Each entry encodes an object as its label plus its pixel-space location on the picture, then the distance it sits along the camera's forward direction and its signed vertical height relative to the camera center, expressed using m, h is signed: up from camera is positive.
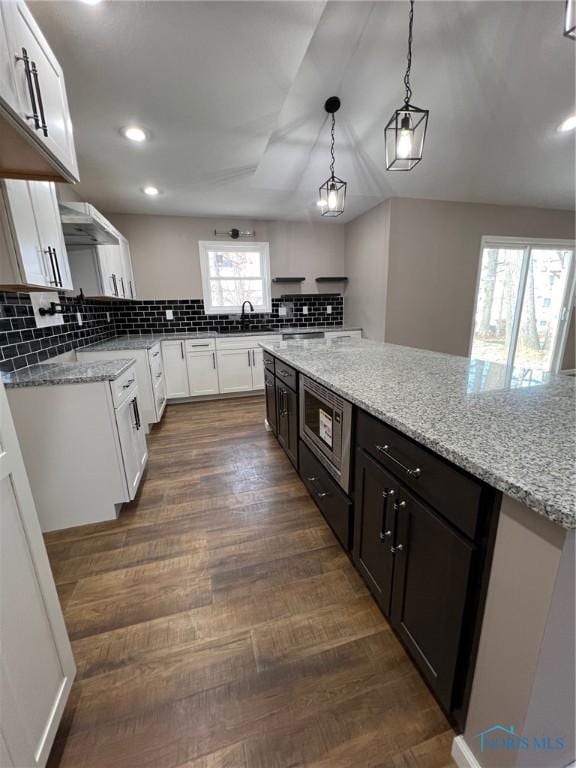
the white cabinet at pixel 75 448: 1.72 -0.80
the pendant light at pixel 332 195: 2.12 +0.74
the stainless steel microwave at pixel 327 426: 1.36 -0.62
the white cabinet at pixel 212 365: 3.92 -0.77
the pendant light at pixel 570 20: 0.79 +0.71
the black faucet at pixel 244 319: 4.60 -0.21
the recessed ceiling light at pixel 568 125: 2.73 +1.53
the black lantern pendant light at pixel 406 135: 1.44 +0.79
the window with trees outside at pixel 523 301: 4.25 -0.04
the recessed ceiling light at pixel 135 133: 2.16 +1.24
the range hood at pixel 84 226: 2.11 +0.62
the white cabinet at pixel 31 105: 0.99 +0.72
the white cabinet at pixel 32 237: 1.49 +0.39
